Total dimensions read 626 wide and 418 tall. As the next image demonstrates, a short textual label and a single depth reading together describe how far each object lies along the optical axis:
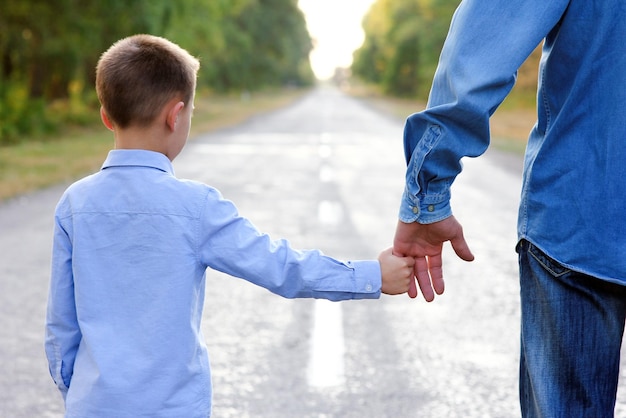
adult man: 2.63
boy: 2.76
